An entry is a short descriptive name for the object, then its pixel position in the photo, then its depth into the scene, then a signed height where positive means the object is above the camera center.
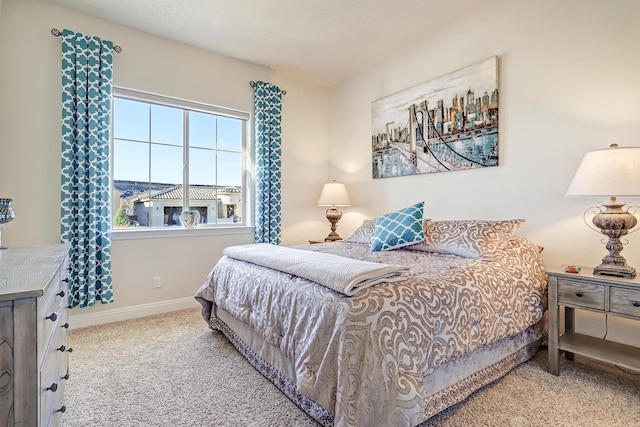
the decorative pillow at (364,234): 2.95 -0.22
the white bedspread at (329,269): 1.39 -0.29
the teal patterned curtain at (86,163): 2.60 +0.38
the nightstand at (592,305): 1.66 -0.51
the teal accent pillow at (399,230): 2.49 -0.15
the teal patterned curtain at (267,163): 3.67 +0.55
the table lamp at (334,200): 3.76 +0.12
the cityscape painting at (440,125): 2.67 +0.81
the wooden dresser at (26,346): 0.75 -0.34
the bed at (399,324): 1.21 -0.54
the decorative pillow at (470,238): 2.15 -0.19
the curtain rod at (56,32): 2.59 +1.42
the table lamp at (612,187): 1.67 +0.13
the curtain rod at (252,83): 3.66 +1.43
